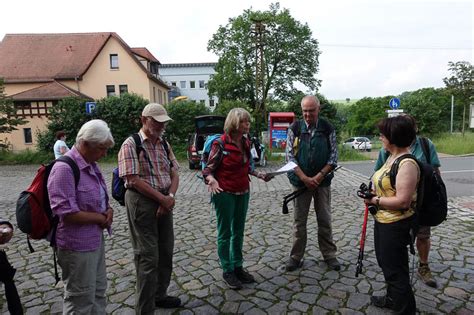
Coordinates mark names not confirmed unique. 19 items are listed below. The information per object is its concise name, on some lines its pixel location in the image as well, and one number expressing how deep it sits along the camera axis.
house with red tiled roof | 36.50
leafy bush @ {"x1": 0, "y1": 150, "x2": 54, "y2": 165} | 20.81
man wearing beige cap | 2.95
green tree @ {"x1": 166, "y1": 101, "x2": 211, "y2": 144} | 21.55
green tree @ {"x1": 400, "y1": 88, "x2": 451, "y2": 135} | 30.42
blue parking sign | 15.16
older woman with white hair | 2.44
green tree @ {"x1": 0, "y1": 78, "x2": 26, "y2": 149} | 21.17
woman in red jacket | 3.66
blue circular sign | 15.91
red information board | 20.28
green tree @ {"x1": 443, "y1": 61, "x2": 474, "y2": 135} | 21.67
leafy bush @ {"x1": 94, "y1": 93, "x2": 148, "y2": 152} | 21.44
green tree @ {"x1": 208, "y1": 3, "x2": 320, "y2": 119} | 38.19
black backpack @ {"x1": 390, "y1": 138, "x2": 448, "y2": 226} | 2.85
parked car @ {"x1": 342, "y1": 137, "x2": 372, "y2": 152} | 36.89
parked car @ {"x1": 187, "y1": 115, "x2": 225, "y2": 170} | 15.83
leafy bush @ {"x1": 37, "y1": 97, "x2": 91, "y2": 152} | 21.22
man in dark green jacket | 4.02
